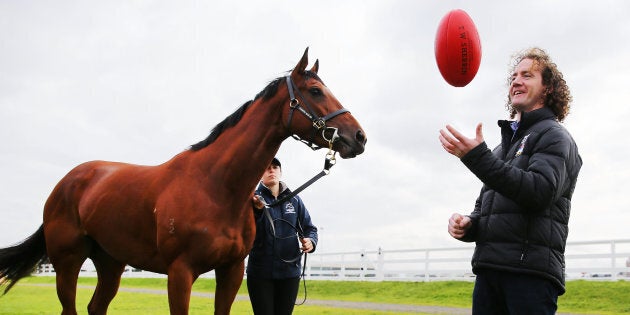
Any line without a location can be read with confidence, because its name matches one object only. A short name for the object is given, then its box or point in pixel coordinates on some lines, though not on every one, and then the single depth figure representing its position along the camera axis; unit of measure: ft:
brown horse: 12.52
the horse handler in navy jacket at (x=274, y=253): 14.82
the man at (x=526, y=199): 7.77
